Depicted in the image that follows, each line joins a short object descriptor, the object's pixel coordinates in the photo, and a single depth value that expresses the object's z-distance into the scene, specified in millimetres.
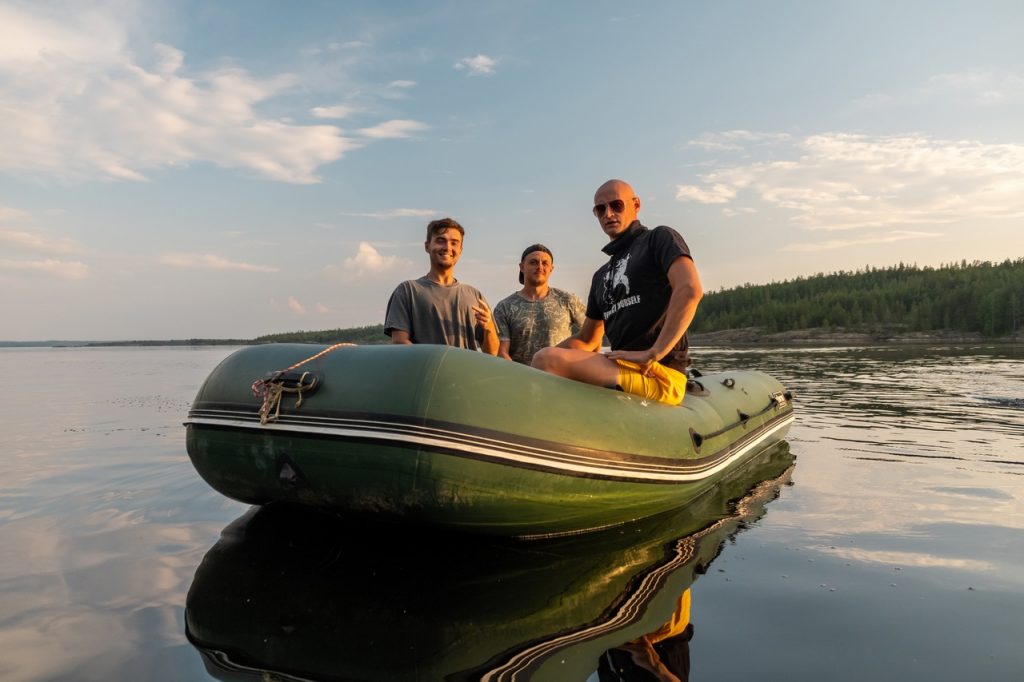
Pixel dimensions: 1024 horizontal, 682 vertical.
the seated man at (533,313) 5762
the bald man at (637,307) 3871
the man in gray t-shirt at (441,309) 4789
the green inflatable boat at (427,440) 3266
